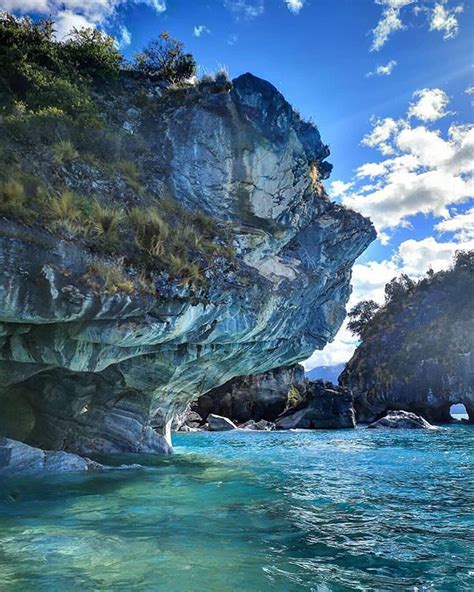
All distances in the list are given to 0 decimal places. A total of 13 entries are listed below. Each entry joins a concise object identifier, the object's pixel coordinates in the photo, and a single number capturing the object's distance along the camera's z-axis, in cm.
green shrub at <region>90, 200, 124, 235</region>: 1346
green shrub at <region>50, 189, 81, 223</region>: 1266
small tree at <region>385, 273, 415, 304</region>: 8538
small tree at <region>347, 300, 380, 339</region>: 9006
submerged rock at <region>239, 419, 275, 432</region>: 5498
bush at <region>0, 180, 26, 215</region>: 1174
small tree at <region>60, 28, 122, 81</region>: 1984
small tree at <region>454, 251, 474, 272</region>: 7826
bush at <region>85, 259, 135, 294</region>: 1259
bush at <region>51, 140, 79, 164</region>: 1493
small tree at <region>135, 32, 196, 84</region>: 2103
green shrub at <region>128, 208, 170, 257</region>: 1467
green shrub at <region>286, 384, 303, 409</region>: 6762
